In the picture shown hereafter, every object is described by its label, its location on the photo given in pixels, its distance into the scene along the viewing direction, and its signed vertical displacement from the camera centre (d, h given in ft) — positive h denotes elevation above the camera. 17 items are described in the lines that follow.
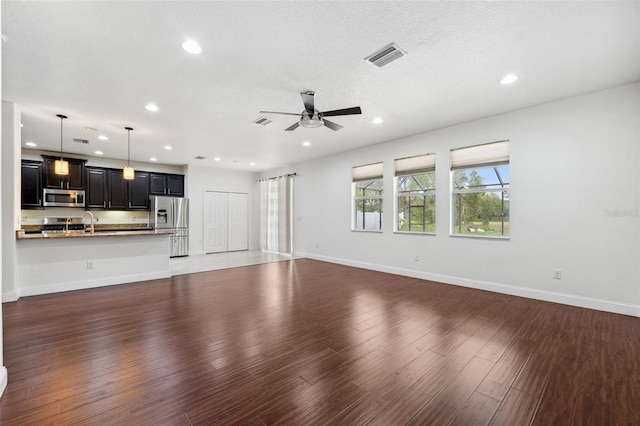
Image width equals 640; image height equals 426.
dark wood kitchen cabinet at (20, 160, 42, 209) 20.64 +2.14
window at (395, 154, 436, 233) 17.78 +1.25
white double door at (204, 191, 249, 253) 29.76 -1.01
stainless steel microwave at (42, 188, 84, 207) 21.38 +1.21
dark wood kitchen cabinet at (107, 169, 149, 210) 24.77 +1.96
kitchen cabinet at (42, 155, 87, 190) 21.46 +2.92
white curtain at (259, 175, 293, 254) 28.48 -0.16
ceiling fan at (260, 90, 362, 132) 11.14 +4.08
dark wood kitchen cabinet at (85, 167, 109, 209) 23.62 +2.10
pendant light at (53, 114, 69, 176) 14.24 +2.36
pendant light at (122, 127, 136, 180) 16.84 +2.56
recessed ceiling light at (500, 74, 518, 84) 10.53 +5.17
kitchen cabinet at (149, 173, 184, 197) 26.96 +2.84
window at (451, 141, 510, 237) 14.76 +1.26
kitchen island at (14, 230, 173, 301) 14.06 -2.68
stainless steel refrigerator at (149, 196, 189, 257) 26.27 -0.54
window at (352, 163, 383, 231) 20.90 +1.22
